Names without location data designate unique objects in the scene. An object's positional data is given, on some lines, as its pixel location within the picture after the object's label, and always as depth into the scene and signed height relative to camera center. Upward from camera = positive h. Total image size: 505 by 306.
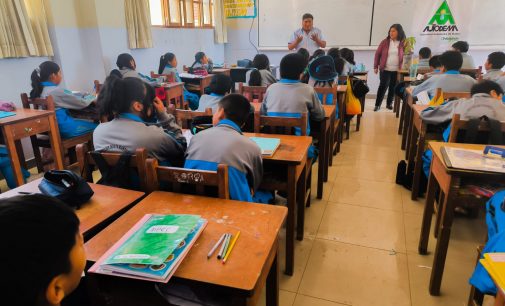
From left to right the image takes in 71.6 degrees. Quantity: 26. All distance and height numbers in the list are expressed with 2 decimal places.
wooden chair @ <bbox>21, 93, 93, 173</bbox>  3.09 -0.90
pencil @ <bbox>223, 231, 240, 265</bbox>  0.99 -0.59
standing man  5.66 +0.01
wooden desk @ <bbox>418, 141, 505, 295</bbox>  1.54 -0.74
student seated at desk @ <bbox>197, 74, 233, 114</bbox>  2.73 -0.37
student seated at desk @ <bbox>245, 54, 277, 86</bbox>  4.01 -0.39
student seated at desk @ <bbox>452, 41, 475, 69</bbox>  5.02 -0.27
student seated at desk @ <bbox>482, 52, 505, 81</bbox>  3.94 -0.31
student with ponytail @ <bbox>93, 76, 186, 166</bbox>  1.69 -0.41
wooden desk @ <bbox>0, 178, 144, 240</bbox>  1.22 -0.60
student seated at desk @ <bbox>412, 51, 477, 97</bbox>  3.28 -0.37
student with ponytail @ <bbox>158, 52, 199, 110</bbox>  5.06 -0.42
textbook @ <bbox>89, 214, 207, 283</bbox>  0.92 -0.57
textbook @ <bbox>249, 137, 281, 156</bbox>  1.82 -0.55
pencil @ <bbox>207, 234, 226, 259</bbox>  1.00 -0.58
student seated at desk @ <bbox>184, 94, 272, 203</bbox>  1.53 -0.48
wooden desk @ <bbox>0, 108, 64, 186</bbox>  2.64 -0.67
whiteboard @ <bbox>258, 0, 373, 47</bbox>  7.18 +0.41
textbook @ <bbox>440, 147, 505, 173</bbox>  1.52 -0.54
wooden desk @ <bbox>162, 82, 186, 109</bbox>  4.17 -0.63
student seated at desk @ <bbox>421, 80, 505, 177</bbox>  2.08 -0.42
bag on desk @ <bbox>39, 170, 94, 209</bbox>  1.30 -0.52
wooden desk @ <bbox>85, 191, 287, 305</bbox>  0.92 -0.59
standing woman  5.95 -0.36
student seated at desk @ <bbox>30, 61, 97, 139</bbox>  3.24 -0.50
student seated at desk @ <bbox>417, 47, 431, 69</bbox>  5.36 -0.31
